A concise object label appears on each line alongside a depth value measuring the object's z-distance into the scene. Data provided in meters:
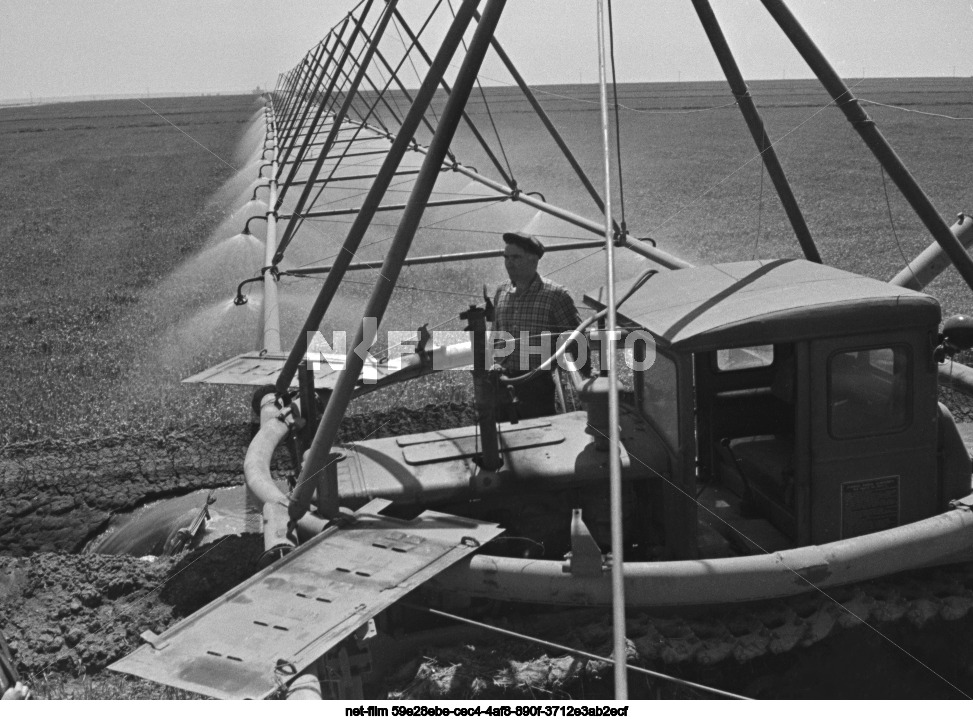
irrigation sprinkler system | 5.05
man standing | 7.50
